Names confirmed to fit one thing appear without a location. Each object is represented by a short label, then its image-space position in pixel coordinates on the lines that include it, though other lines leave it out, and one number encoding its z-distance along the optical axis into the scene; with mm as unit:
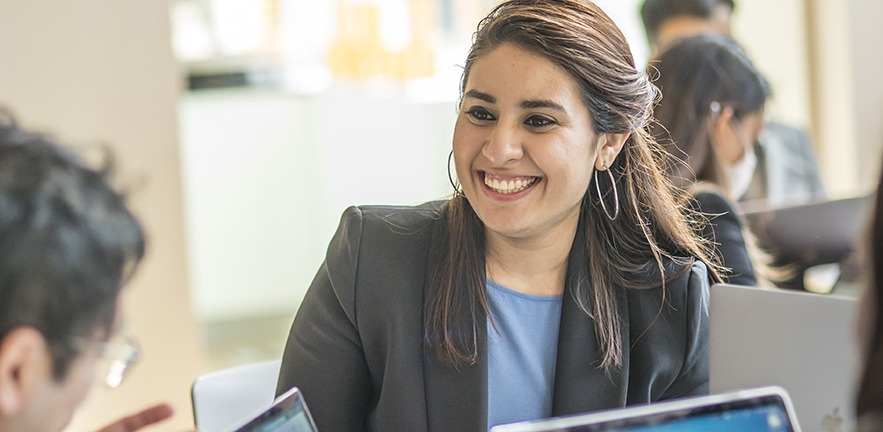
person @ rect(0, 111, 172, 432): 1190
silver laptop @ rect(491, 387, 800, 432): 1208
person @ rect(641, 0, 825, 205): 2780
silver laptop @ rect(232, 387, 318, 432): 1275
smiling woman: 1674
